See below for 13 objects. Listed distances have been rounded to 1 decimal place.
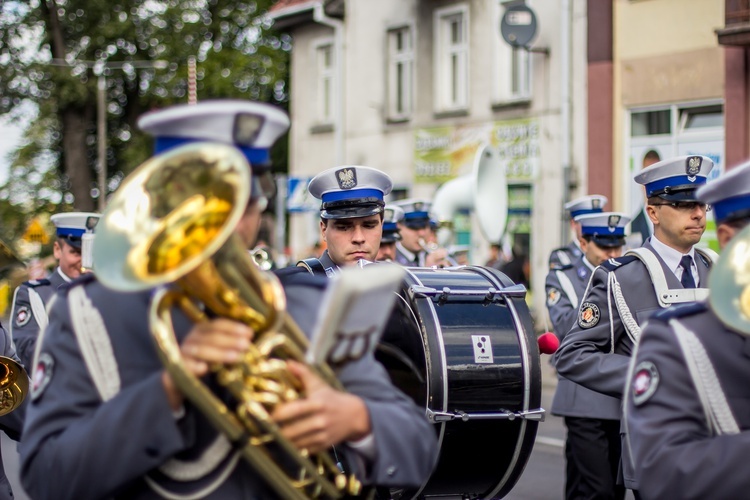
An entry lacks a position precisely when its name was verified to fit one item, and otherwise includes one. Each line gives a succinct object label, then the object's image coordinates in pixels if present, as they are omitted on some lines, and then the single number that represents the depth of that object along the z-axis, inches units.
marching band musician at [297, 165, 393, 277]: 219.6
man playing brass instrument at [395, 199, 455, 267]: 400.5
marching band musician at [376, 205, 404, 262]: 333.1
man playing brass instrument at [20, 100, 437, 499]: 95.4
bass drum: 203.2
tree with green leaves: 1327.5
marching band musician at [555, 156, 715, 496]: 199.0
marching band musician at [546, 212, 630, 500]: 255.0
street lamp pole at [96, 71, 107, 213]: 1310.3
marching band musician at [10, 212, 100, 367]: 262.2
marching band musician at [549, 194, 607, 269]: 333.4
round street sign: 727.7
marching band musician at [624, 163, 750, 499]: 102.3
